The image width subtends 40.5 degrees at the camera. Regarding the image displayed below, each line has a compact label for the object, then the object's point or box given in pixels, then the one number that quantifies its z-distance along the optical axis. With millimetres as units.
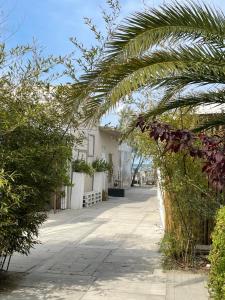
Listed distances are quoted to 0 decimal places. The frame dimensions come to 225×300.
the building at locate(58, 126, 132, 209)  13631
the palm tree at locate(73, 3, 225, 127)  3702
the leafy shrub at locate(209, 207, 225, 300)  2936
